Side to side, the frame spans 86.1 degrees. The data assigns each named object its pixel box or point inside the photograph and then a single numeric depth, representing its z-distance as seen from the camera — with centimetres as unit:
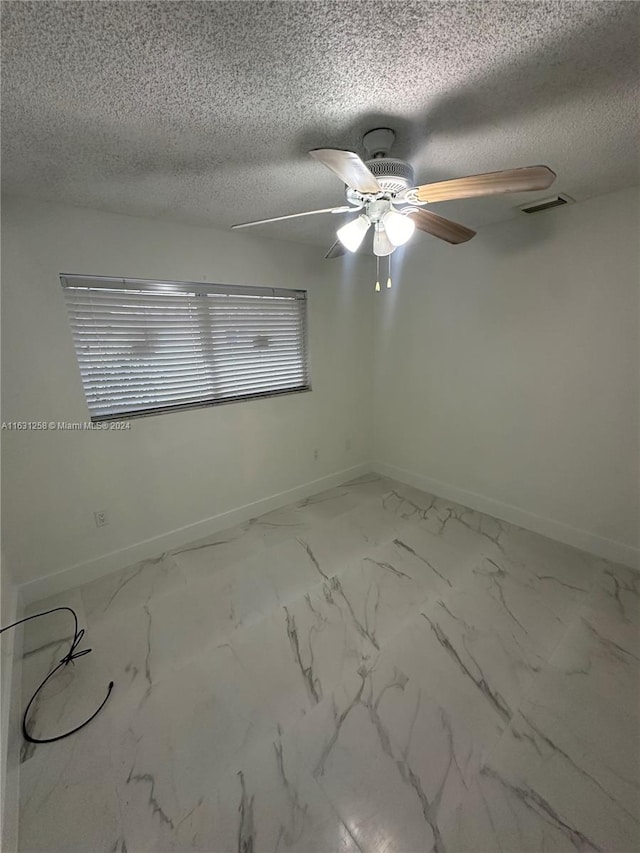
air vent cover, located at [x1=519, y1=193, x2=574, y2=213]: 196
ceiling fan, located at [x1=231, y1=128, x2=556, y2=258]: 103
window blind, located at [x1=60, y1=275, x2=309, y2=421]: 207
